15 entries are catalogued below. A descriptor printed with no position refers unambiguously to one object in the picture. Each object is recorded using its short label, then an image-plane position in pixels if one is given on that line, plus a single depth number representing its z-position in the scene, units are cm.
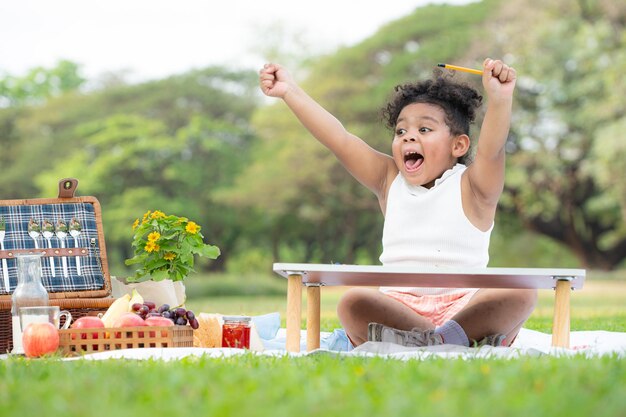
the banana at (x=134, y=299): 766
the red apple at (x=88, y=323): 714
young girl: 708
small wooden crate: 696
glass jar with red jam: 736
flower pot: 816
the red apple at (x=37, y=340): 671
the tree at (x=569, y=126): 3652
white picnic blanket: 613
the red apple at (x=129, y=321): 709
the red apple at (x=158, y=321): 712
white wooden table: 604
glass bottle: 719
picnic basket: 815
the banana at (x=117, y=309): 745
